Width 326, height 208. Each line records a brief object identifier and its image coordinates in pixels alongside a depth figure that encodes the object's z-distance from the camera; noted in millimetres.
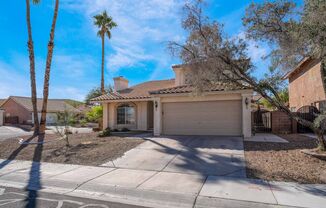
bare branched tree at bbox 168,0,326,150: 9320
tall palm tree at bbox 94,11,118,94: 31069
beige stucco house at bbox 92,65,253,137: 14258
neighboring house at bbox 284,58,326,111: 17031
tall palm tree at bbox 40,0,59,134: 17500
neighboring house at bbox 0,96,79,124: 41125
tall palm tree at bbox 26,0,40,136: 17531
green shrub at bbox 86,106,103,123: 22562
